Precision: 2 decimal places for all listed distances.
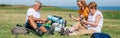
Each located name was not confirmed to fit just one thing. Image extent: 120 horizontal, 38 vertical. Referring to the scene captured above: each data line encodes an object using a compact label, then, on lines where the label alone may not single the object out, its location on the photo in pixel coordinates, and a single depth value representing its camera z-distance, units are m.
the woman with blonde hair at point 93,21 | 4.22
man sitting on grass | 4.19
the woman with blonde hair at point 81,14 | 4.48
